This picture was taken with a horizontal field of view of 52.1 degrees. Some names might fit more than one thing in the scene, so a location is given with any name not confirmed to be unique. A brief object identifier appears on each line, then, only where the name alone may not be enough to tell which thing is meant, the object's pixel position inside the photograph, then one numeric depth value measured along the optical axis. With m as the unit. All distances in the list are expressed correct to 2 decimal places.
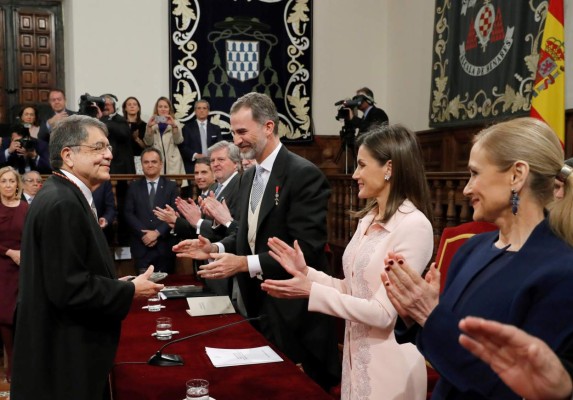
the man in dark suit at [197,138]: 7.48
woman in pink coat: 1.94
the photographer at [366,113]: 7.07
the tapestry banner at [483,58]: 6.25
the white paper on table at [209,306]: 2.96
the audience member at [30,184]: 5.48
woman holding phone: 7.25
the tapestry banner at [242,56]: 8.50
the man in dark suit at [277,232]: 2.74
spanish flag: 5.20
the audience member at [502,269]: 1.24
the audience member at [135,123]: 7.09
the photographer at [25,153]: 5.94
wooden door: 8.23
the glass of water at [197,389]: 1.75
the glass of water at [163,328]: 2.53
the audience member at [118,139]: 6.57
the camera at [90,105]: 6.27
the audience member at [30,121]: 6.55
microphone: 2.16
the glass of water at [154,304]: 3.05
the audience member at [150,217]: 5.80
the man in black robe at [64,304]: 2.02
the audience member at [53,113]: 6.32
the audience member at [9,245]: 4.84
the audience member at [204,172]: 5.25
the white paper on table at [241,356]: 2.16
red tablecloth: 1.89
